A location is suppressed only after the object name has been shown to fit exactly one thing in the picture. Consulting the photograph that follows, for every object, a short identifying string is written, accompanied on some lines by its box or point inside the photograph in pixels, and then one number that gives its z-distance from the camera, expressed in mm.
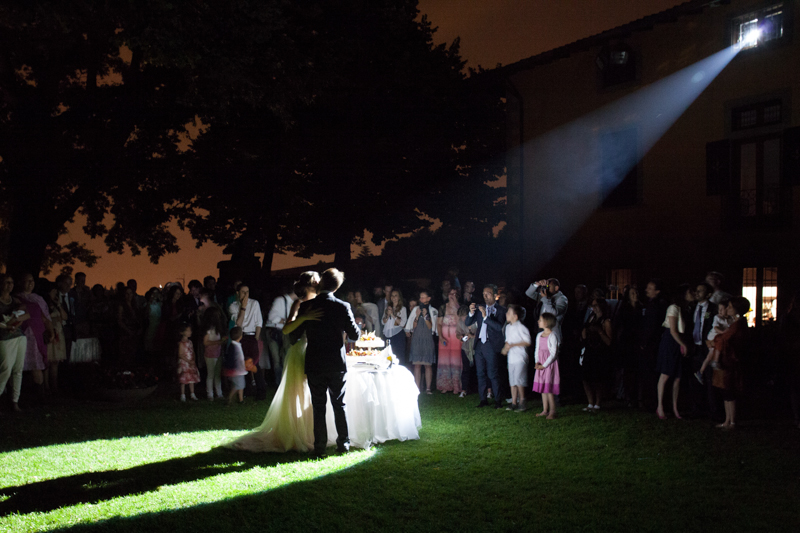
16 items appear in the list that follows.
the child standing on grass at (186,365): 10555
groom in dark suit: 6613
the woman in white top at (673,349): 8719
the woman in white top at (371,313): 12023
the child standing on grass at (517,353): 9516
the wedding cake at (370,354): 7588
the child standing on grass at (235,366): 10234
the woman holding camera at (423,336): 11680
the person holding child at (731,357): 7965
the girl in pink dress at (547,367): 8929
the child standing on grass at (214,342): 10766
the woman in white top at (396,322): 12000
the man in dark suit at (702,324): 8797
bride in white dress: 6934
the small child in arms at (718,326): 8260
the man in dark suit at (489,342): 9922
